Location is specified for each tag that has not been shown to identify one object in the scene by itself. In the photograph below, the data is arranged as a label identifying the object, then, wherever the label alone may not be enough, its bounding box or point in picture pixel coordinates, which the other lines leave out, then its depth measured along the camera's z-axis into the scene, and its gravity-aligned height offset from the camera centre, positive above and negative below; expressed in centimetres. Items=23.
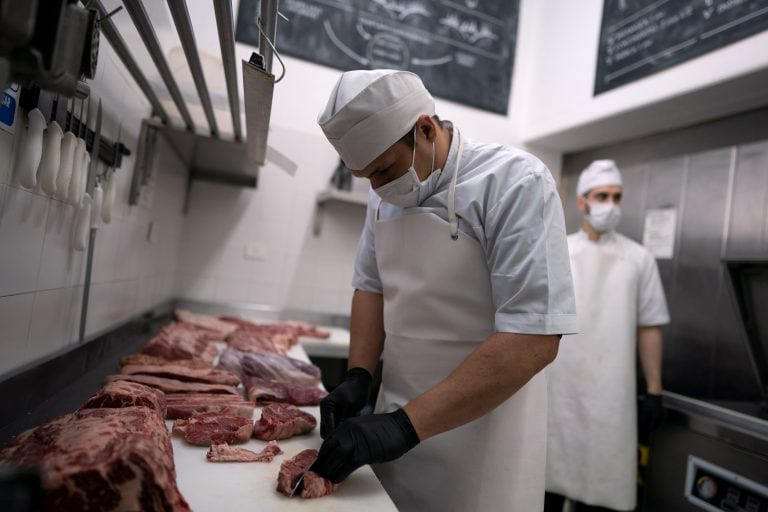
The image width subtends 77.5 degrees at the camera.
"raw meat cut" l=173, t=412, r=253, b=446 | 111 -43
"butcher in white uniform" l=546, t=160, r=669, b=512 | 236 -37
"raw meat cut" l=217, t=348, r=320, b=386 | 174 -41
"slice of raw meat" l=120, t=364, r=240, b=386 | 148 -40
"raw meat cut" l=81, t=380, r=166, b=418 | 109 -37
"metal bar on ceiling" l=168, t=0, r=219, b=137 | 98 +48
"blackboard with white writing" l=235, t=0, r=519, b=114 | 342 +174
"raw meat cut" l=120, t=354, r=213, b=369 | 159 -40
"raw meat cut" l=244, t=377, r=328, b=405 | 150 -43
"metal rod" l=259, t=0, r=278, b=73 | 91 +46
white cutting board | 88 -46
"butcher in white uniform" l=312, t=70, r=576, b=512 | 111 -5
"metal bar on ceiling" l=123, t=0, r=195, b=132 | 99 +48
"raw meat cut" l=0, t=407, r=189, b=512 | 71 -36
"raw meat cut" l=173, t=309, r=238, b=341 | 248 -41
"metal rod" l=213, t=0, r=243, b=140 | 95 +48
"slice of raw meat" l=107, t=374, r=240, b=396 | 139 -42
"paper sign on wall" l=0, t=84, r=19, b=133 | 92 +23
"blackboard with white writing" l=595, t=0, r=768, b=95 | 230 +149
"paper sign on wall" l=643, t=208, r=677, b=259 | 292 +45
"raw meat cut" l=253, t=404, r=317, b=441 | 120 -42
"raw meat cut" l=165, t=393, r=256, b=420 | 126 -42
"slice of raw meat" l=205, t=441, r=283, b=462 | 104 -44
